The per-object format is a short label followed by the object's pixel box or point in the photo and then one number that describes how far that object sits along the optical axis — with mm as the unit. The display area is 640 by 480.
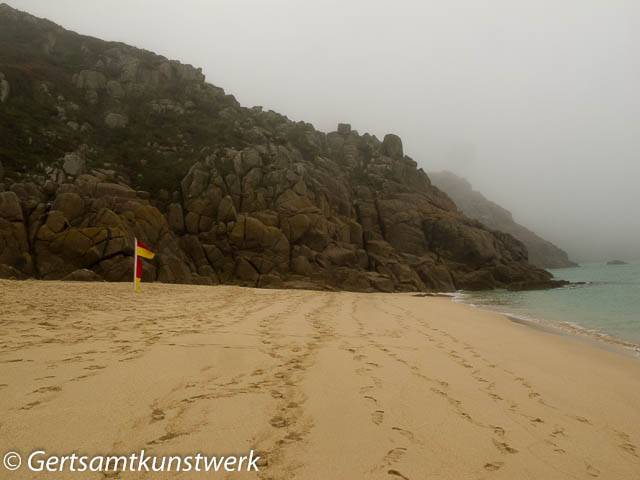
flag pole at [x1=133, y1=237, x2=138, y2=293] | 15016
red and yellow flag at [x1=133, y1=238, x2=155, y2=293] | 15606
